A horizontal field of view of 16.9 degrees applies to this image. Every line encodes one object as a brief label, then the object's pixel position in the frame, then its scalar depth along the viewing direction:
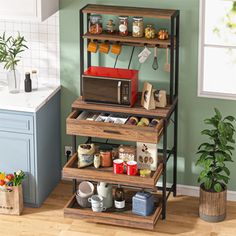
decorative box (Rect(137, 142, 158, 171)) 5.98
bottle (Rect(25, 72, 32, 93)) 6.42
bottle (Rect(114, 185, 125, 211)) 6.18
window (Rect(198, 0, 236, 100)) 6.23
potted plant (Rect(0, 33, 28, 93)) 6.42
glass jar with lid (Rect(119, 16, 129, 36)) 6.09
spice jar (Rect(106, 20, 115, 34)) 6.18
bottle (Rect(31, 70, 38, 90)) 6.53
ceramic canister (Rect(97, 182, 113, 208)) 6.18
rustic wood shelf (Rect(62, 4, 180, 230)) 5.91
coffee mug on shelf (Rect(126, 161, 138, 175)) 5.97
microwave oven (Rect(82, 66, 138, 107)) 5.98
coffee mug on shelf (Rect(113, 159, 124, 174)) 6.02
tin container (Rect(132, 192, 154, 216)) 6.07
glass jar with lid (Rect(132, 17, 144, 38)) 6.02
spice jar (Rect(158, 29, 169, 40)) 5.97
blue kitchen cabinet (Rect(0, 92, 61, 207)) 6.25
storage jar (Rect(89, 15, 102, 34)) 6.16
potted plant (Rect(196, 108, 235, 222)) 5.97
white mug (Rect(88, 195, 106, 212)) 6.11
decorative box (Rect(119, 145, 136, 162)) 6.09
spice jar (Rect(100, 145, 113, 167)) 6.14
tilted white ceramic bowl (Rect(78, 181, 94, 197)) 6.32
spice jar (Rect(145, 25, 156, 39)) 6.01
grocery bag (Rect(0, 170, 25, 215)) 6.25
